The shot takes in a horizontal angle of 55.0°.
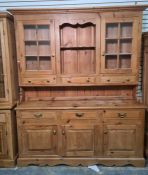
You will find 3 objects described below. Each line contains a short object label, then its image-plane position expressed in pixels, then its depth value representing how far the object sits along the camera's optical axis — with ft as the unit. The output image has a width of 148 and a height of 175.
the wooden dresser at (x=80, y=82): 6.16
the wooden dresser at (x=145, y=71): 6.73
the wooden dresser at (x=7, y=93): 6.07
